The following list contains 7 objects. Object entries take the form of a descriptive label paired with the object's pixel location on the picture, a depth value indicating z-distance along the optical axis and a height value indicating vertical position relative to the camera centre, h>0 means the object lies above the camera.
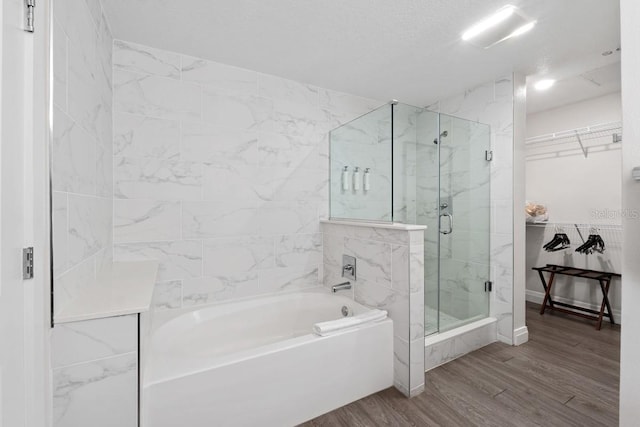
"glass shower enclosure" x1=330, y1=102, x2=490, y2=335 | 2.27 +0.21
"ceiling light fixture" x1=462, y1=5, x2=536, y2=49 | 1.70 +1.18
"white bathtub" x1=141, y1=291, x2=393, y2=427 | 1.34 -0.88
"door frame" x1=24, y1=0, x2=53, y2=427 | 0.87 -0.03
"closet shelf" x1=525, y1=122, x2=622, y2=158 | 2.86 +0.80
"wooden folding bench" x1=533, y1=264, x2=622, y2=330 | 2.73 -0.82
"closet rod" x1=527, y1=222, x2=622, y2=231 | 2.86 -0.14
